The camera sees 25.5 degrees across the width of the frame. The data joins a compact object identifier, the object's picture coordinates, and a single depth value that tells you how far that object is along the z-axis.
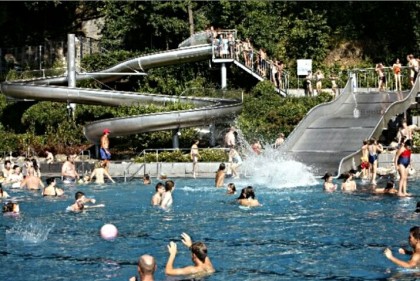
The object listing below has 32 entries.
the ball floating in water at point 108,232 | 18.58
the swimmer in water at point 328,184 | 24.98
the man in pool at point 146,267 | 11.97
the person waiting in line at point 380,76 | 37.94
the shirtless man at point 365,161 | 28.44
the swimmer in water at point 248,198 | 22.44
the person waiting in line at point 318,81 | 39.75
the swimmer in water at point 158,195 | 22.89
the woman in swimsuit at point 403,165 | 23.92
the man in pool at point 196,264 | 13.59
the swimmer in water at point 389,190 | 24.33
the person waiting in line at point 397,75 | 37.06
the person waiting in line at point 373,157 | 27.48
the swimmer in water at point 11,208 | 22.05
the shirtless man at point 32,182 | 28.12
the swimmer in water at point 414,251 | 14.41
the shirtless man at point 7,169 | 30.07
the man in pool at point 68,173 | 30.06
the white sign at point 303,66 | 41.84
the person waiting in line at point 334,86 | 39.28
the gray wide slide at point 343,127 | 29.86
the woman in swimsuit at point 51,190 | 25.72
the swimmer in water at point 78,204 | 22.44
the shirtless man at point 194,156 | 30.53
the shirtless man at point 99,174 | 29.83
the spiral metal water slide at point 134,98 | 33.22
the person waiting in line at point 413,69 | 37.09
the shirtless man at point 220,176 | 26.77
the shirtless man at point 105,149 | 31.93
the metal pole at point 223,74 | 40.47
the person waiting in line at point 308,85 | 39.97
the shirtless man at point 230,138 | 32.40
